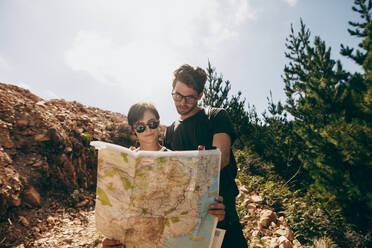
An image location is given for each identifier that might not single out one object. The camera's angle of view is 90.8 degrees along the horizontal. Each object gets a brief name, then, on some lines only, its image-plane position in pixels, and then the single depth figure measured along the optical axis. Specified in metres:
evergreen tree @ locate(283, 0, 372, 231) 3.33
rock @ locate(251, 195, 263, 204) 4.68
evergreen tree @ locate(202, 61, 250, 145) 9.62
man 1.49
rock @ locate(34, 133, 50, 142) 5.17
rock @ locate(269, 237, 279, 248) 3.21
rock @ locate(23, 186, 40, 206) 4.20
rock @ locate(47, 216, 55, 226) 4.12
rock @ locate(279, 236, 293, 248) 3.14
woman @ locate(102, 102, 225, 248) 1.85
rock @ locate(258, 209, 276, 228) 3.79
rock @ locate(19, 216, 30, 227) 3.77
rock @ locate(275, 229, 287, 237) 3.51
